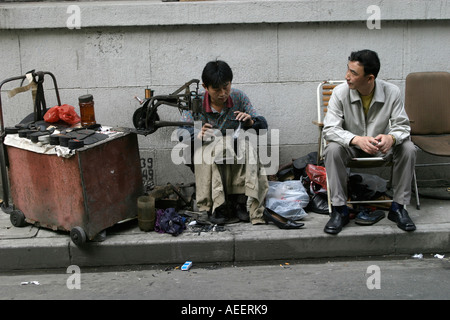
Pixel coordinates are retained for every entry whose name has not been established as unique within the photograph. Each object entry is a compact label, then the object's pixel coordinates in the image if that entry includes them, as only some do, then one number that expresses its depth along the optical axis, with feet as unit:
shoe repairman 16.17
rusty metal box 15.30
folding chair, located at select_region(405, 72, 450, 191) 18.63
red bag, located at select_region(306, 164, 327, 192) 17.85
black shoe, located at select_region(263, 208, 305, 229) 16.15
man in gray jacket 15.94
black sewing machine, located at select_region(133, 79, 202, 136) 16.11
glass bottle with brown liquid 16.99
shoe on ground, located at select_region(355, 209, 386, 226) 16.30
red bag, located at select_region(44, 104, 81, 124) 17.08
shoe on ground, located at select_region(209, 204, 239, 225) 16.71
